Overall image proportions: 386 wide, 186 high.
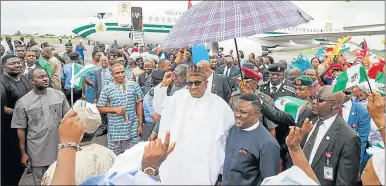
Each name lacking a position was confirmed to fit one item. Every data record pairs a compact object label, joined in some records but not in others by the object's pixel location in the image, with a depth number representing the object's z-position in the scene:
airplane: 24.11
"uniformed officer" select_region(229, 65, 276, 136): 4.54
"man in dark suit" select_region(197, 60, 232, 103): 5.56
